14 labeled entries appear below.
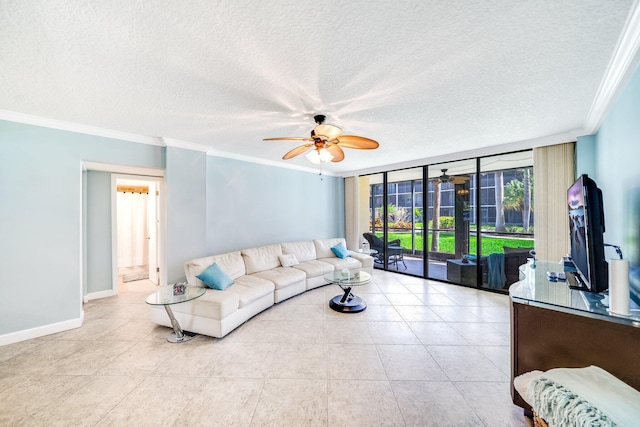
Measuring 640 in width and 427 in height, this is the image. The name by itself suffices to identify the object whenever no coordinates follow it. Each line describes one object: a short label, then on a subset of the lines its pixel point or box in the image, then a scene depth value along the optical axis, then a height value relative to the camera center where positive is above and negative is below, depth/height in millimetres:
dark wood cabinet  1241 -755
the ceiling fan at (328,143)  2277 +771
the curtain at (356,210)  6312 +77
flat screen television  1522 -158
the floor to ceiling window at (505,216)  3939 -72
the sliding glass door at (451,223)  4469 -221
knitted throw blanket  841 -811
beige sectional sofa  2703 -1070
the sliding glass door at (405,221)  5246 -214
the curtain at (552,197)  3318 +223
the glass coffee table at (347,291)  3385 -1259
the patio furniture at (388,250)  5730 -963
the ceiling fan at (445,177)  4715 +739
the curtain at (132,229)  5845 -411
